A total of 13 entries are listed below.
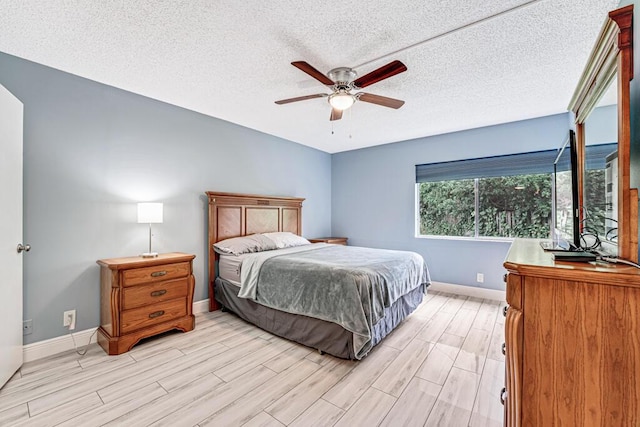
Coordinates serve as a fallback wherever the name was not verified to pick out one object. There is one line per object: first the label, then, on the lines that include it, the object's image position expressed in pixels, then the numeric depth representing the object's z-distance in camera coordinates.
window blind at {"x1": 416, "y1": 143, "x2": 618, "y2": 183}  3.61
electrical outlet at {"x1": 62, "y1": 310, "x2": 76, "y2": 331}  2.47
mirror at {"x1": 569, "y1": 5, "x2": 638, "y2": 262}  1.12
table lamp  2.73
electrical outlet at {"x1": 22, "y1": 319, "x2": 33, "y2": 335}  2.27
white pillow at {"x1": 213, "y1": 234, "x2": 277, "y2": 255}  3.43
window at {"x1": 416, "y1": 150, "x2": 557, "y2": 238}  3.69
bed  2.31
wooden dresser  0.91
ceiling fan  2.17
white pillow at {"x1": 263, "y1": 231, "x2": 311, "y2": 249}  3.83
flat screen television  1.42
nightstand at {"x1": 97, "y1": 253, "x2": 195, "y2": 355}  2.40
